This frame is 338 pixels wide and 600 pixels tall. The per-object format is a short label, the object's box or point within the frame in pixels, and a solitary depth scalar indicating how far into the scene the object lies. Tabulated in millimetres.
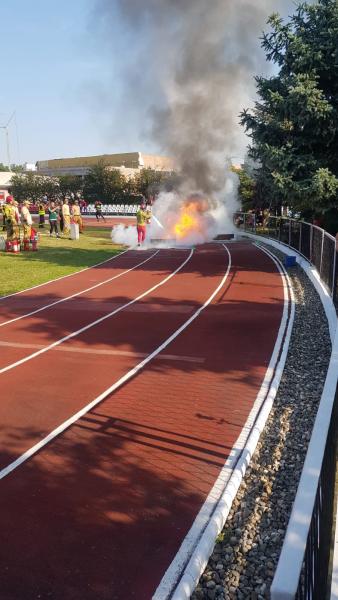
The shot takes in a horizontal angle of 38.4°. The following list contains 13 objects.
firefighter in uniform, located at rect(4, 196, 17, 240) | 20469
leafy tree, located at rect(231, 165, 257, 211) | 34156
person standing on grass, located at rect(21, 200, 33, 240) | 20891
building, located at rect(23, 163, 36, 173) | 85975
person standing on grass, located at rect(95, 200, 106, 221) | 41512
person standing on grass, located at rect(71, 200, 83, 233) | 29136
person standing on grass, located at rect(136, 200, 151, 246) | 23172
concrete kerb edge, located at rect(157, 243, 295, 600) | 3494
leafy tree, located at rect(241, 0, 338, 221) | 14086
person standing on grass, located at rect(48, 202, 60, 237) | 27094
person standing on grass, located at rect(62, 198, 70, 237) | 27912
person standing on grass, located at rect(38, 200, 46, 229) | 32672
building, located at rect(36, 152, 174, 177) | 68250
